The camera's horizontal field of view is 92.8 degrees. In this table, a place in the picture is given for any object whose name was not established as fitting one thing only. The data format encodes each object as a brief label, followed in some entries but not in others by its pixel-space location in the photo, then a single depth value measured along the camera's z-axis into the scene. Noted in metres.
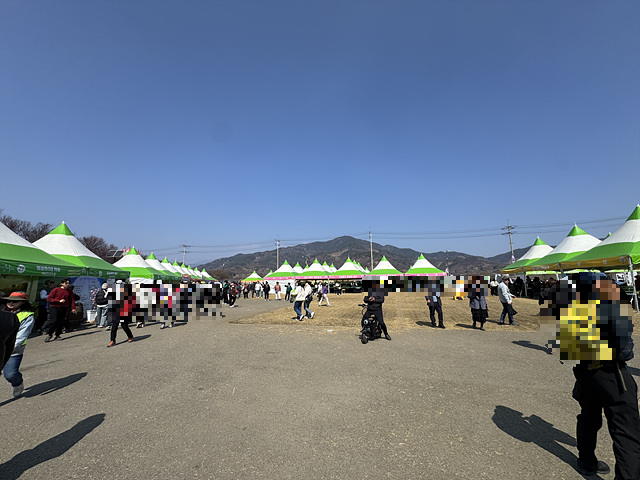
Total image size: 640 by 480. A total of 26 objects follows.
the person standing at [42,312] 12.59
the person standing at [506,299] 10.99
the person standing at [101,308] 12.50
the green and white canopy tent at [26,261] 11.29
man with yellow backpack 2.54
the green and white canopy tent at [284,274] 38.21
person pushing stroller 8.60
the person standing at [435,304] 11.09
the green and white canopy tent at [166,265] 38.38
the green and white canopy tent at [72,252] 15.99
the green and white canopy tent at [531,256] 28.42
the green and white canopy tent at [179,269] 45.79
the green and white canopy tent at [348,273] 38.62
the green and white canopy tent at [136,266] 24.12
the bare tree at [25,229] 39.16
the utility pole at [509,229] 56.55
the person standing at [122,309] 8.85
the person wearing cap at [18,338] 4.83
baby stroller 8.58
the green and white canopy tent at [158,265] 33.84
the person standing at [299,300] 13.98
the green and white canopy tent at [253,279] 44.47
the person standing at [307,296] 14.35
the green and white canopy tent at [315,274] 40.38
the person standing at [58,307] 9.95
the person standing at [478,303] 10.52
